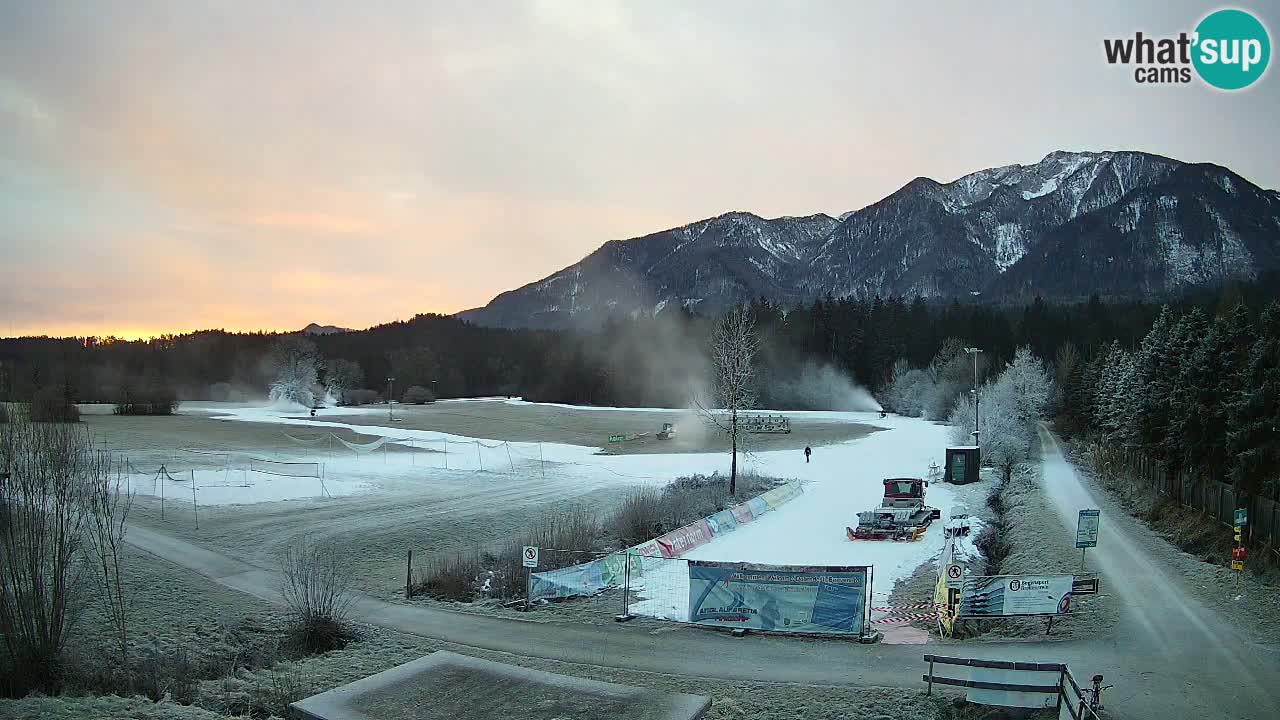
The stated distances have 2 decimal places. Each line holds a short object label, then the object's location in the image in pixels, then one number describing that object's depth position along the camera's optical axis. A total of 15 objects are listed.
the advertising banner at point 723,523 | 30.19
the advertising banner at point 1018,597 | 16.84
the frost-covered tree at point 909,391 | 104.62
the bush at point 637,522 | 28.97
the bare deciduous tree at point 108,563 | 13.76
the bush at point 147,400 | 105.82
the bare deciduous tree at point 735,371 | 40.66
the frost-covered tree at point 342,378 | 146.50
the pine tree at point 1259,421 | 23.95
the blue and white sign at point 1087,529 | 20.19
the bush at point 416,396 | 158.12
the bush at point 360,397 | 153.50
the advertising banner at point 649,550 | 24.67
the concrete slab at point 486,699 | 11.11
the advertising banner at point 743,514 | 32.75
